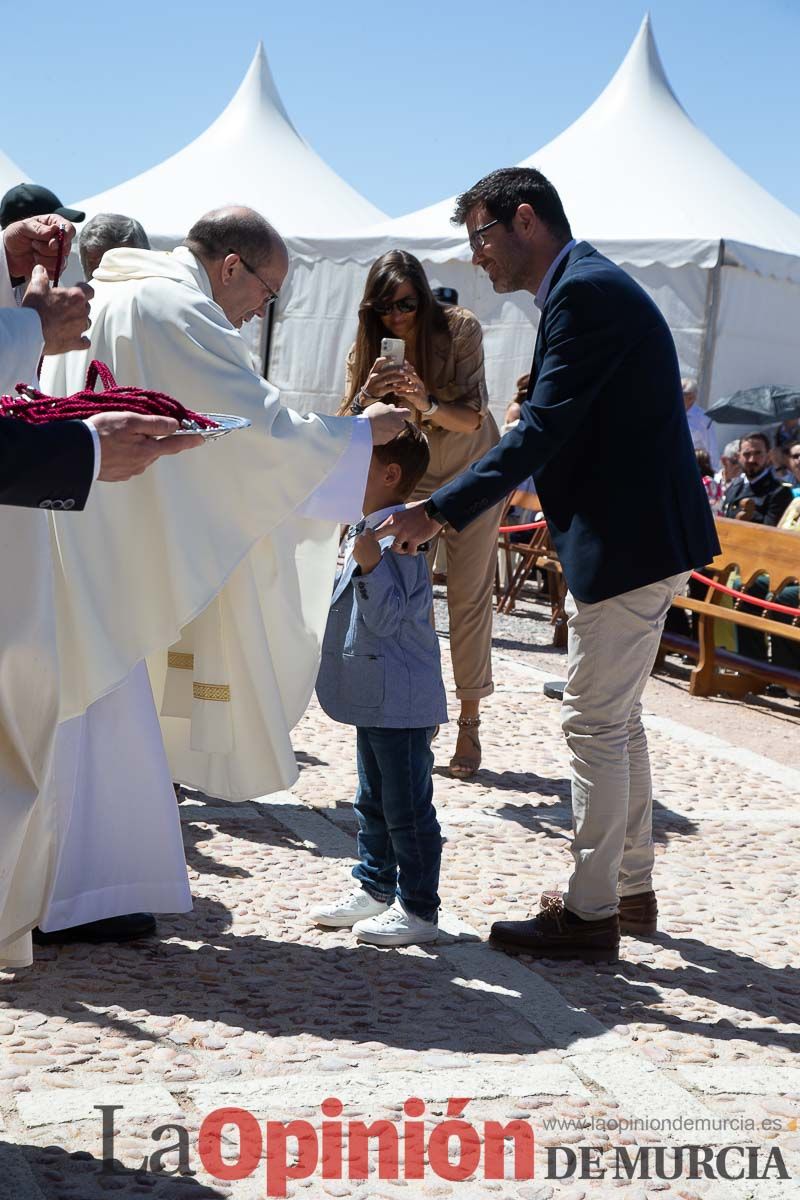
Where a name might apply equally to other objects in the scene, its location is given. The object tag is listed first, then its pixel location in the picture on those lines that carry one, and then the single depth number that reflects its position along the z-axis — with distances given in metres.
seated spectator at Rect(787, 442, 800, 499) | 11.54
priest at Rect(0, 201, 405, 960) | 3.98
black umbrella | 14.19
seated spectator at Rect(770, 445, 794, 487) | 12.02
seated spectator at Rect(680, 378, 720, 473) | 13.59
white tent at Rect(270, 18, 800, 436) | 14.27
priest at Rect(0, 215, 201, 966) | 3.07
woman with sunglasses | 5.95
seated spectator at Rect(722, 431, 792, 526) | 10.88
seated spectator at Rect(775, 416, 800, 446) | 13.98
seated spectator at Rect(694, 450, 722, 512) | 12.49
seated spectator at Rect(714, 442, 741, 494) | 13.25
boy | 4.11
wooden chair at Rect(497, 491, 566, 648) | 11.86
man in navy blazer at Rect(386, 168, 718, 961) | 4.02
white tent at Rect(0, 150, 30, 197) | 20.92
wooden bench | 8.78
